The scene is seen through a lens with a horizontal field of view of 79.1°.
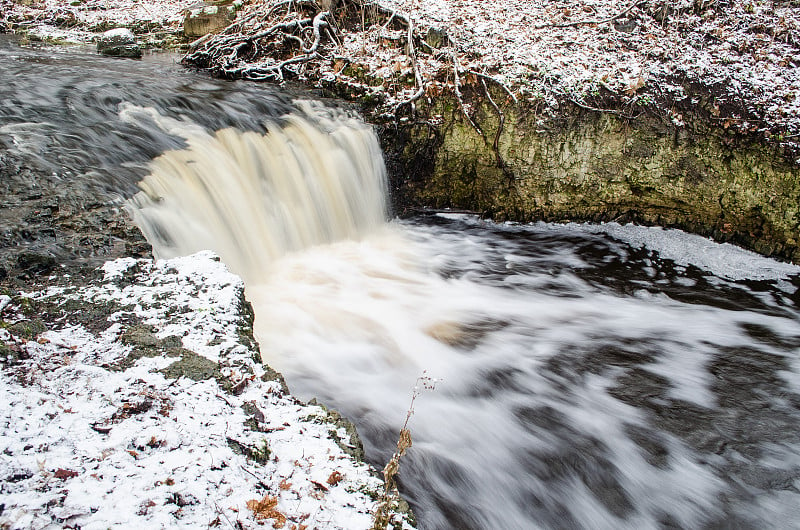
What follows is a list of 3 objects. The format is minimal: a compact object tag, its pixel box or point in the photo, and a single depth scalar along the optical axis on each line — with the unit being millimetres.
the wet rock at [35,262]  2912
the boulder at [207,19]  9031
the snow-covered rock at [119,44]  8438
